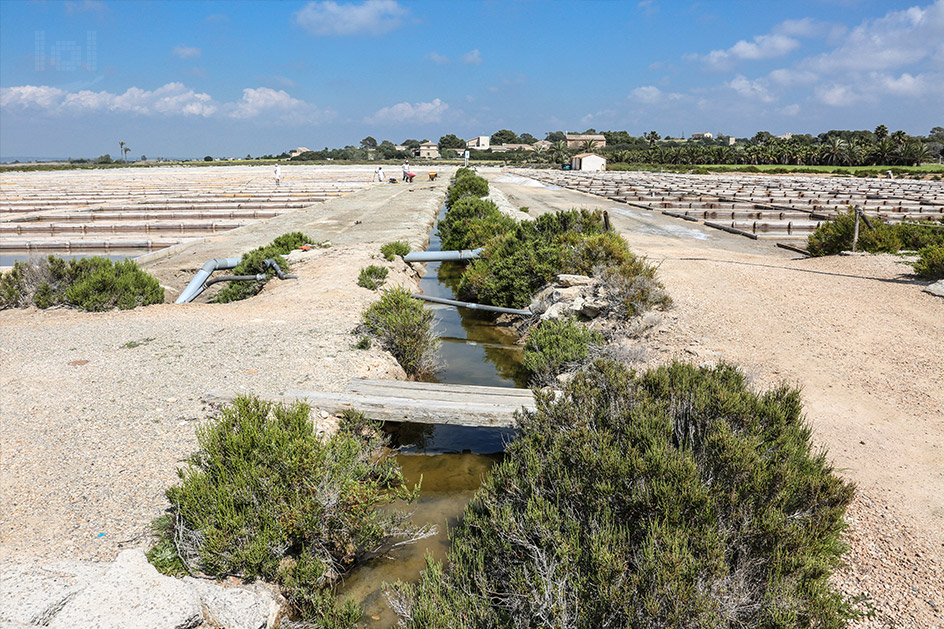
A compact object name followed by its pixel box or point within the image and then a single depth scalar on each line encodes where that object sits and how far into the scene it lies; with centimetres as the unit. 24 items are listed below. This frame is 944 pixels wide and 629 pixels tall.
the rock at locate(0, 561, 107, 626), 263
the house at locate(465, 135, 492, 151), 16475
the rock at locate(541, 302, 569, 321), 934
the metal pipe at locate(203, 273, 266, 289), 1137
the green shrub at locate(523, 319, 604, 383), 738
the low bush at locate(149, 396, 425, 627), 352
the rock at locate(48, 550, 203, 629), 270
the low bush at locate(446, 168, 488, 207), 2714
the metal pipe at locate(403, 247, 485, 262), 1417
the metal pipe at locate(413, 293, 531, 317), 1009
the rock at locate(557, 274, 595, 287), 1004
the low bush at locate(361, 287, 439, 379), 772
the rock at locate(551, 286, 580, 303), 967
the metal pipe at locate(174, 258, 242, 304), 1108
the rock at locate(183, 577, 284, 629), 309
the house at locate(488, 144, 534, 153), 14720
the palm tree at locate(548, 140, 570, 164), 9675
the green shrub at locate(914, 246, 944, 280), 985
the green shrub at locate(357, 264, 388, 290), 1075
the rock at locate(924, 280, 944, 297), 897
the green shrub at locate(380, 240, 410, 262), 1360
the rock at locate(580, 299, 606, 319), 930
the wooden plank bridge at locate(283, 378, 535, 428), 566
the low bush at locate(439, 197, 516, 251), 1555
